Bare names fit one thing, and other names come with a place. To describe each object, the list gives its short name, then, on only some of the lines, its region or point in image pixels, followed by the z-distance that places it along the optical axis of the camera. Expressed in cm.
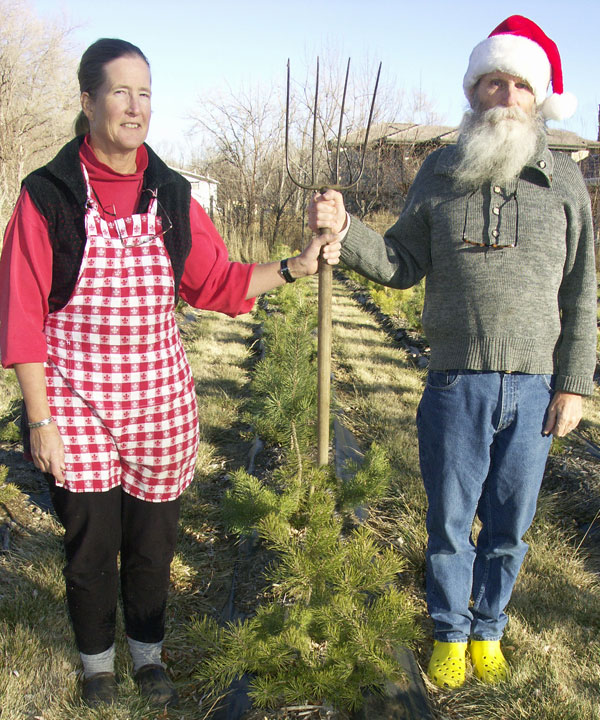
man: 178
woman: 154
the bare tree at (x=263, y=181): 1631
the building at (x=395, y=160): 1659
